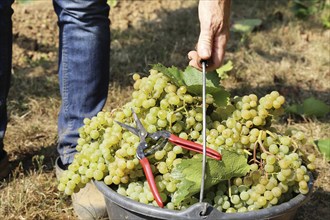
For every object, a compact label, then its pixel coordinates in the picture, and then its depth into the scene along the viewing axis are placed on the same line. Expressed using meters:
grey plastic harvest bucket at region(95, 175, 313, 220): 1.44
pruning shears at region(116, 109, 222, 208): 1.52
